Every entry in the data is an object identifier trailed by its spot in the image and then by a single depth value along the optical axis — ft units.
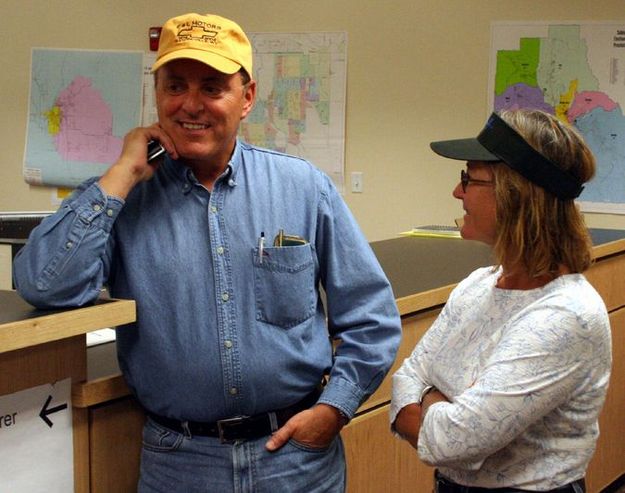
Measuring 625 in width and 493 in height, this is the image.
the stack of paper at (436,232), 12.34
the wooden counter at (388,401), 5.49
